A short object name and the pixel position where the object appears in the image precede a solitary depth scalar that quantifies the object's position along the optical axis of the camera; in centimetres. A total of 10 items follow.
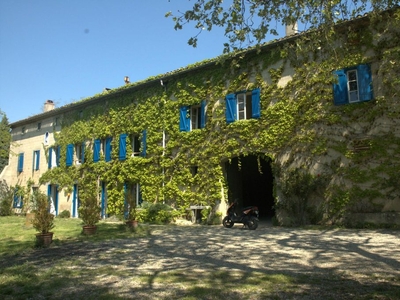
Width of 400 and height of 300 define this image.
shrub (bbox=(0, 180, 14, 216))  2188
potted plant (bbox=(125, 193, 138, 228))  1159
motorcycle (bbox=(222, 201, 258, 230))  1132
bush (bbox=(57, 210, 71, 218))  1995
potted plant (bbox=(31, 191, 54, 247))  827
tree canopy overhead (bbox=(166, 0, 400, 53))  609
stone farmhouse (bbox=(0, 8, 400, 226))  1094
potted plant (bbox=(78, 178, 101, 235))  1041
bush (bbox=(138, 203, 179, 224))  1484
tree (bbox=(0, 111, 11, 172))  2595
